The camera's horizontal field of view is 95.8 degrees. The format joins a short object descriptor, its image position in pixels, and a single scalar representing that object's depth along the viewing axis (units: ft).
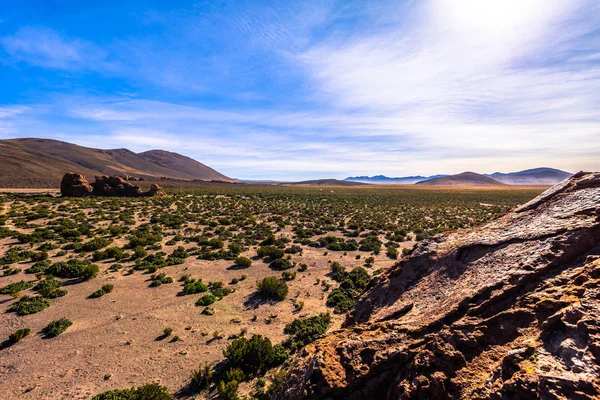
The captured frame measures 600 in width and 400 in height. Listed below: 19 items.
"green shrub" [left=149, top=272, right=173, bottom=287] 46.42
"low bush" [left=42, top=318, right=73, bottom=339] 32.26
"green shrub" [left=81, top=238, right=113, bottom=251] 62.18
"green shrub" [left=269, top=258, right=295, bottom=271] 56.45
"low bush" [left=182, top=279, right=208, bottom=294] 43.83
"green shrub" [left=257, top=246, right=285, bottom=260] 62.18
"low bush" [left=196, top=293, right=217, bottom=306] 40.11
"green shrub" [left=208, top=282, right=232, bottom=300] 43.04
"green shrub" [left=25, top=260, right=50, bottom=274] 49.18
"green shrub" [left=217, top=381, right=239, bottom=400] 22.65
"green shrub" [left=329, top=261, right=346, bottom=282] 50.89
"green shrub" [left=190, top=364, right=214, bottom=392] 24.72
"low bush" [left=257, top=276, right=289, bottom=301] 42.68
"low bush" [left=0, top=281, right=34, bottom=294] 41.34
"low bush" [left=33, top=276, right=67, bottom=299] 41.14
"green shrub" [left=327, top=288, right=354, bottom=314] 39.09
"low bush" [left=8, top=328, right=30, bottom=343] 30.68
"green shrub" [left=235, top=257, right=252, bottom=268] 57.11
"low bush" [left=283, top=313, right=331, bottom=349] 31.42
